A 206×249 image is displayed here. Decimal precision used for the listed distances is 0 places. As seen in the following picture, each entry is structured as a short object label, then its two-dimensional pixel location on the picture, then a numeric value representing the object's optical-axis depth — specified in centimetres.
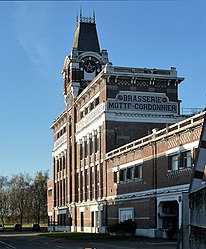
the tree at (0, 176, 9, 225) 12888
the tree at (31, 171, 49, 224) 12312
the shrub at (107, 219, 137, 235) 4646
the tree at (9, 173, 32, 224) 12512
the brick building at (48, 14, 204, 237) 4047
